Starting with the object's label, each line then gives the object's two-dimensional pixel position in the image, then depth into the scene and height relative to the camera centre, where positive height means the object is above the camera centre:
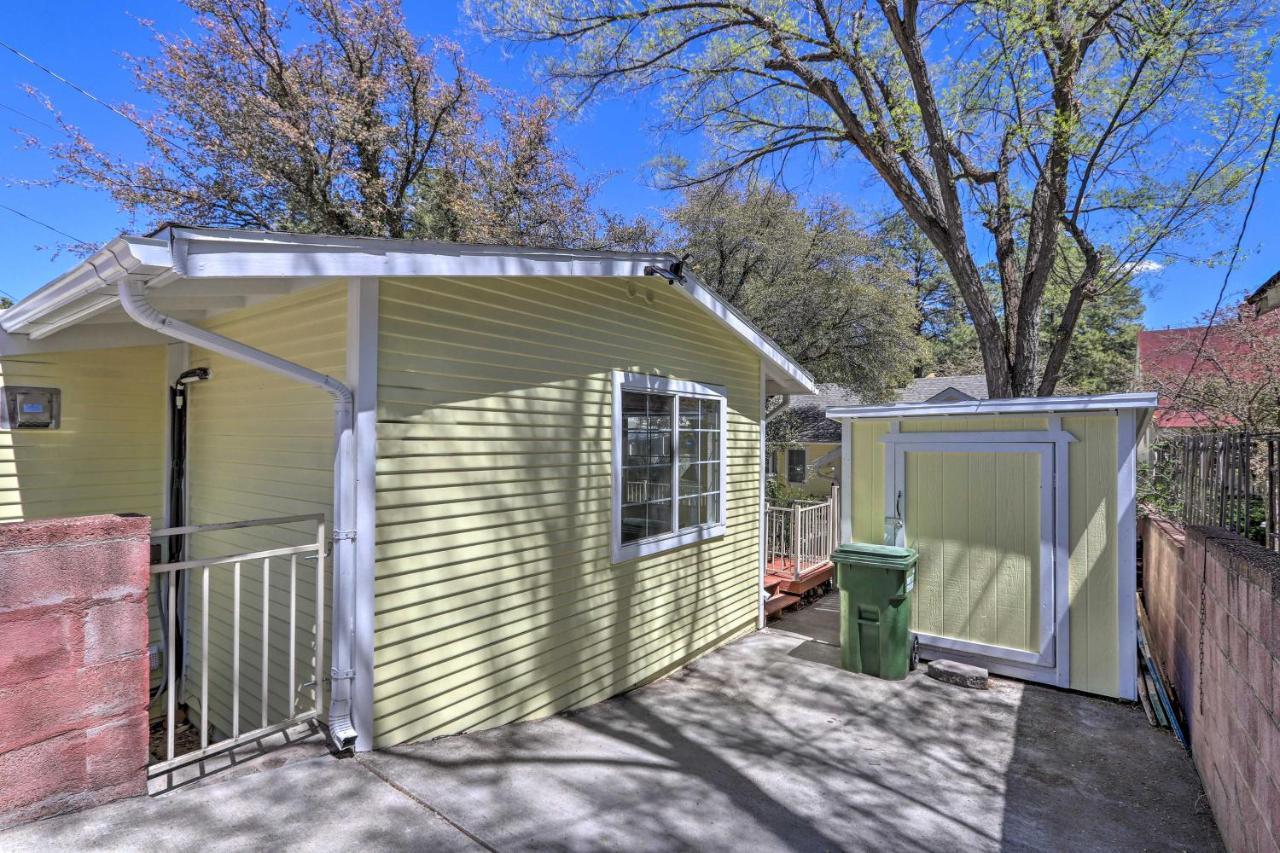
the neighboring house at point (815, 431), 17.84 +0.01
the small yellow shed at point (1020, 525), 4.75 -0.78
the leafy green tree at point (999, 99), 7.64 +4.55
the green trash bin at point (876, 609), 5.17 -1.49
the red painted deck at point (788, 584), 7.29 -1.90
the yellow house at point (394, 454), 3.12 -0.14
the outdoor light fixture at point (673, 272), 4.73 +1.22
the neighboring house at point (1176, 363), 11.39 +1.42
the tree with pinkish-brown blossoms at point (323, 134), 11.09 +5.80
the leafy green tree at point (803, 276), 15.04 +3.86
